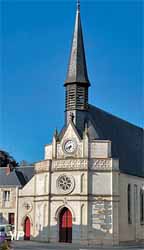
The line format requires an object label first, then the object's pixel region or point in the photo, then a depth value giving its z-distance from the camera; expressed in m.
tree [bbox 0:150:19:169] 58.02
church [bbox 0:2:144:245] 33.06
